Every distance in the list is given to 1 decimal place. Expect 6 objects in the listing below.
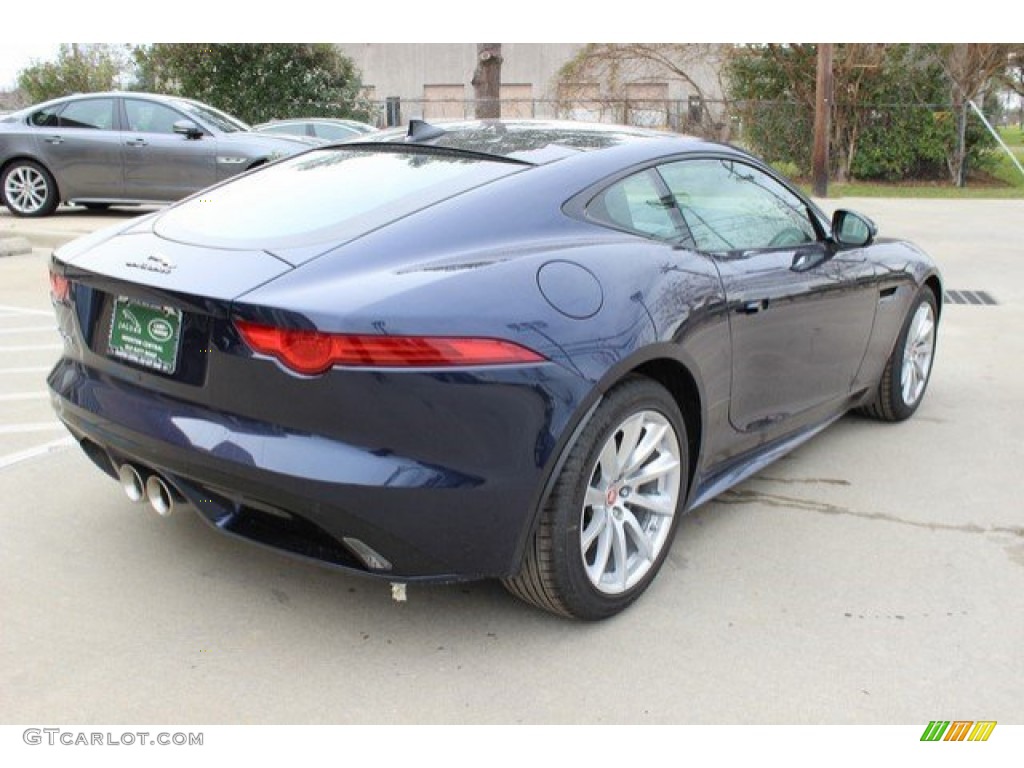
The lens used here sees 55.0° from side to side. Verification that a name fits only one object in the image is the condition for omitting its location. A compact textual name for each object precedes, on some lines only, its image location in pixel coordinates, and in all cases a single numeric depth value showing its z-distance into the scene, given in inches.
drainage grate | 331.0
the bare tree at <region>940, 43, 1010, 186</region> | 850.3
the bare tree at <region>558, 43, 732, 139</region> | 960.9
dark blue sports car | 96.3
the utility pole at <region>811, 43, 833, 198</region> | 721.6
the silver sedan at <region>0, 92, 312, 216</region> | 449.1
